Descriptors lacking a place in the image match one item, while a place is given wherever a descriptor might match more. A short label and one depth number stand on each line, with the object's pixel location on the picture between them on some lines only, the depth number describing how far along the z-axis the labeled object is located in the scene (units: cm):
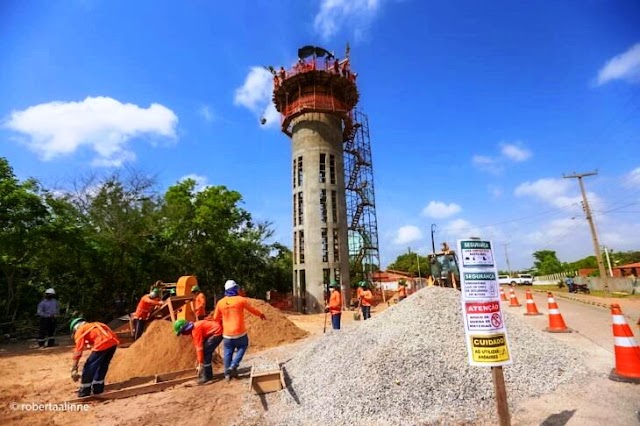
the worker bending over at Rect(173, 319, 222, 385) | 700
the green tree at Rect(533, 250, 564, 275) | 7981
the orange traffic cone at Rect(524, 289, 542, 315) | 1331
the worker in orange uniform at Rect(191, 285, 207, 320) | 1105
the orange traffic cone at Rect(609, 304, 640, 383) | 512
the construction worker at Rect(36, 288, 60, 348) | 1302
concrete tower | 2564
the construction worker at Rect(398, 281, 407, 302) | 1625
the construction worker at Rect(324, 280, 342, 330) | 1111
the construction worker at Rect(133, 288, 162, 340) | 1129
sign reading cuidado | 361
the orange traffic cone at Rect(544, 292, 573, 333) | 902
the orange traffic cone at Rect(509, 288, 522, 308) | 1670
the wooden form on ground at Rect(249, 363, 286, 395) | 579
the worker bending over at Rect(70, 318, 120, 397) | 659
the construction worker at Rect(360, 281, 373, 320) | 1249
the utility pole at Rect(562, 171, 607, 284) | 2878
